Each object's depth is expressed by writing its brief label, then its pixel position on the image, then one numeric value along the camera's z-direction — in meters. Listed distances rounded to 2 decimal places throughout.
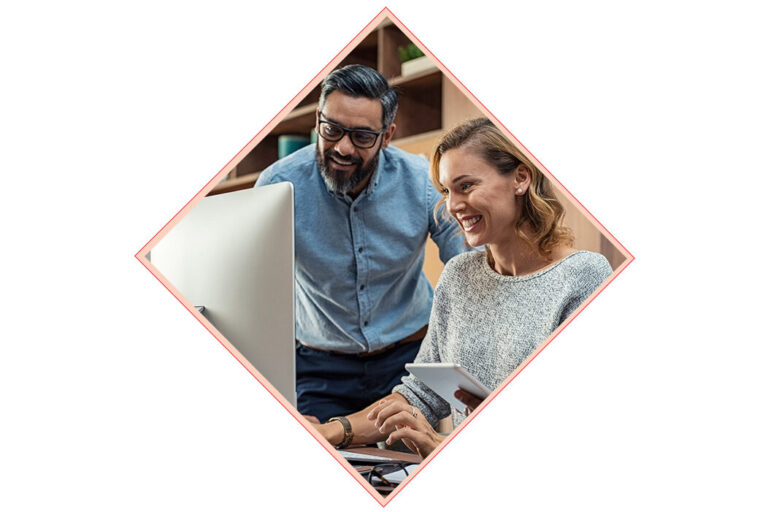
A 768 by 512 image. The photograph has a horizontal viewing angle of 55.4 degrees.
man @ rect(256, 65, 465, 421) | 1.43
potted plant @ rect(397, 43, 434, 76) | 1.67
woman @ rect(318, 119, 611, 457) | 1.15
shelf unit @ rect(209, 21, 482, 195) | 1.68
